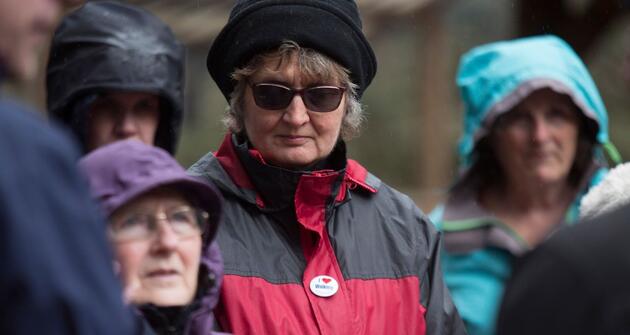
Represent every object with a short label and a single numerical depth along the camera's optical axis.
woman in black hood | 7.90
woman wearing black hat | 6.76
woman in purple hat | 5.62
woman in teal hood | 8.52
